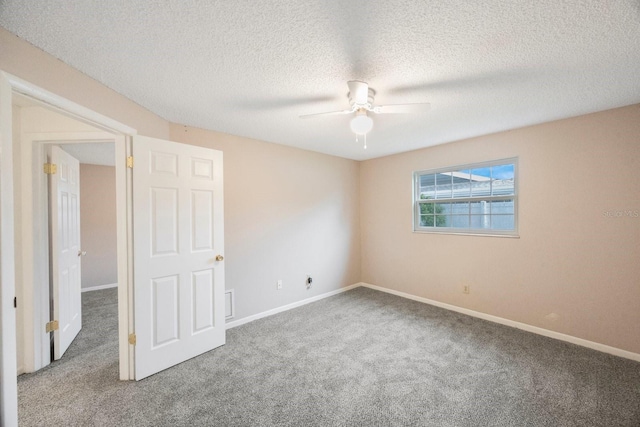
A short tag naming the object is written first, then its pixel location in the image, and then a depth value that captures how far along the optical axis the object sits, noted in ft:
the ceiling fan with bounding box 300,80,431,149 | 5.74
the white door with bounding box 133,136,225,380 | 6.79
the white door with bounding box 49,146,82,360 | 7.64
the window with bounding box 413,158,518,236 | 9.97
